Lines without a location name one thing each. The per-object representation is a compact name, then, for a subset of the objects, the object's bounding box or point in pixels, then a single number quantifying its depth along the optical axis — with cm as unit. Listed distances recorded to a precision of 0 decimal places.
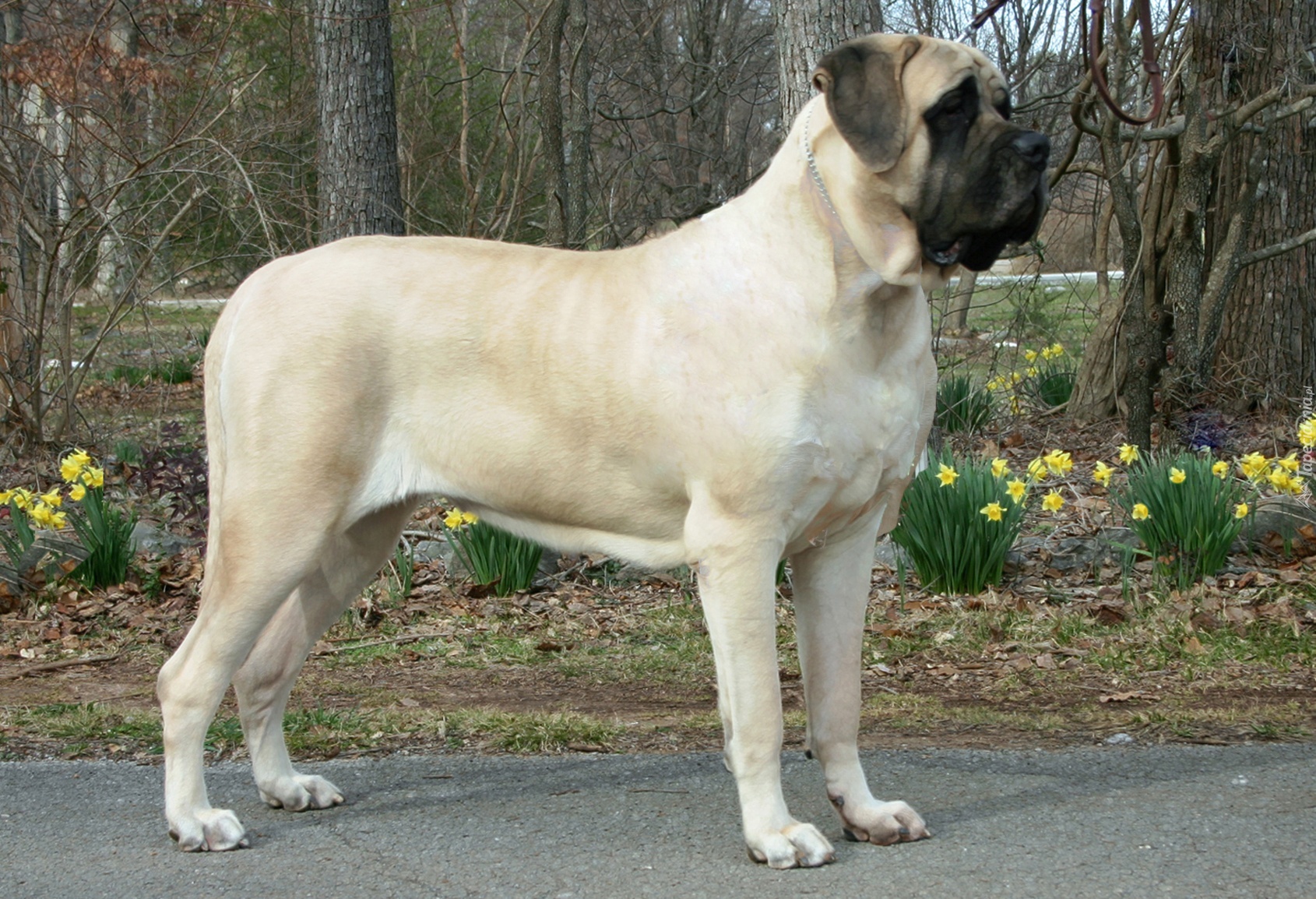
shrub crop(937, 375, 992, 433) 859
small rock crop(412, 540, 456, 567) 666
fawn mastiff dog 301
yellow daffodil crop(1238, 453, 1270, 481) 573
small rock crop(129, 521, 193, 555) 676
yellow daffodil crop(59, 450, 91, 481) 637
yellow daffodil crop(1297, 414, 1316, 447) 572
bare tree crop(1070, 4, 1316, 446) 701
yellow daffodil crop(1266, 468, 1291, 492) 555
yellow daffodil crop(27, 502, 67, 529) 616
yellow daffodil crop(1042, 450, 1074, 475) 580
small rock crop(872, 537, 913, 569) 627
